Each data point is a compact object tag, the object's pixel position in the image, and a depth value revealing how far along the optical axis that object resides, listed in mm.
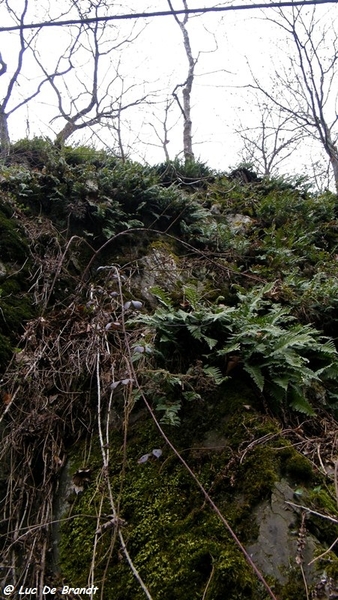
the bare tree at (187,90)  13141
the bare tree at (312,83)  10906
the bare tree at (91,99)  16203
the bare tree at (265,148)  18547
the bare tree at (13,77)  12977
